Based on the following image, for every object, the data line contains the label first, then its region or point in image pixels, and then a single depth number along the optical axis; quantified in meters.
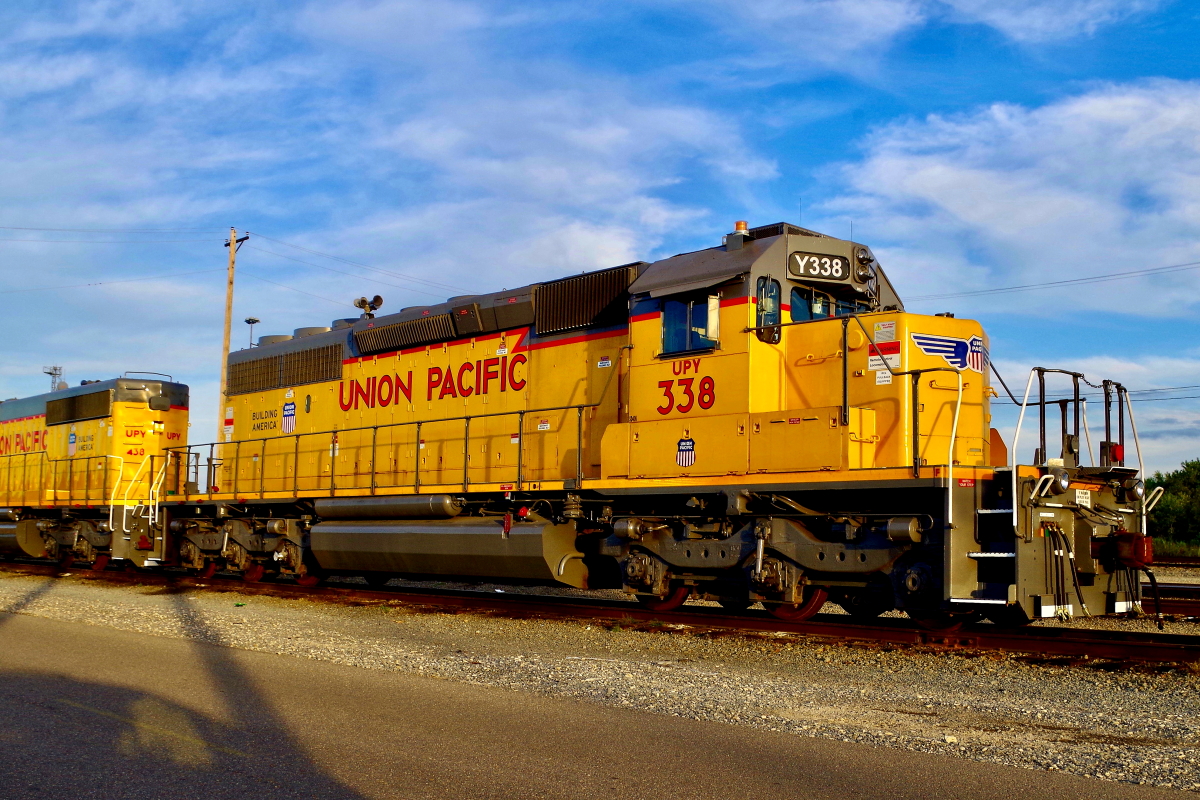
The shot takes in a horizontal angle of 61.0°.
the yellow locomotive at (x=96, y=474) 17.98
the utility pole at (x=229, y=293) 25.47
